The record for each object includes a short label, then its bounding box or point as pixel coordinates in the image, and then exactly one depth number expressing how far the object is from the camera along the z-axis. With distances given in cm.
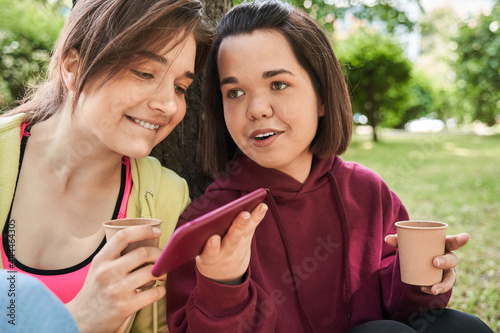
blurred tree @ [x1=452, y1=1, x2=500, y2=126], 1563
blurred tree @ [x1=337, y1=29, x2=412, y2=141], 1482
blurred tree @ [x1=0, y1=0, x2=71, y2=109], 895
